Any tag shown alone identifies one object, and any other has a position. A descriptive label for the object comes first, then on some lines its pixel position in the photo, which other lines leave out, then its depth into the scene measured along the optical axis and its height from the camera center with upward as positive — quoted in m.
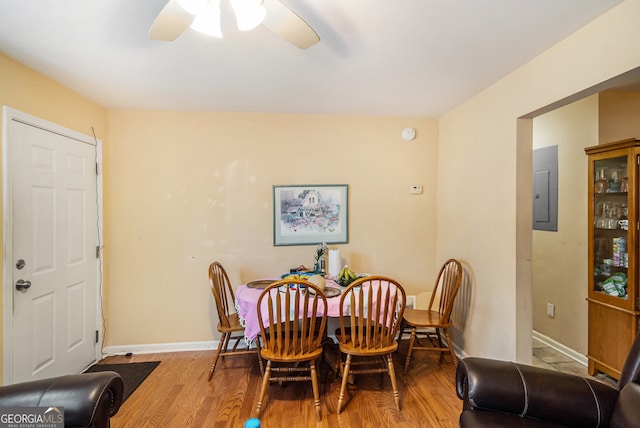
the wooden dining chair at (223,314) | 2.53 -0.86
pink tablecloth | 2.22 -0.72
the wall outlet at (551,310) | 3.02 -0.97
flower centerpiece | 2.97 -0.46
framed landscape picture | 3.14 -0.02
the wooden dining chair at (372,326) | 2.07 -0.80
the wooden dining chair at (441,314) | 2.62 -0.94
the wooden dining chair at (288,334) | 1.99 -0.82
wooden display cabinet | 2.22 -0.33
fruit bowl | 2.67 -0.57
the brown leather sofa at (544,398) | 1.28 -0.79
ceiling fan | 1.24 +0.83
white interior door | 2.01 -0.28
